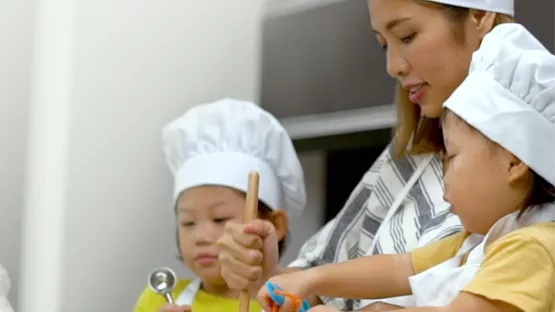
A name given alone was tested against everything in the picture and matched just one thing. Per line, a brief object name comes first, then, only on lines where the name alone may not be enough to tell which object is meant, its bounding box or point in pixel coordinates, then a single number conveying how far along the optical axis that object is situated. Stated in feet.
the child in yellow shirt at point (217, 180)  7.53
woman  6.33
